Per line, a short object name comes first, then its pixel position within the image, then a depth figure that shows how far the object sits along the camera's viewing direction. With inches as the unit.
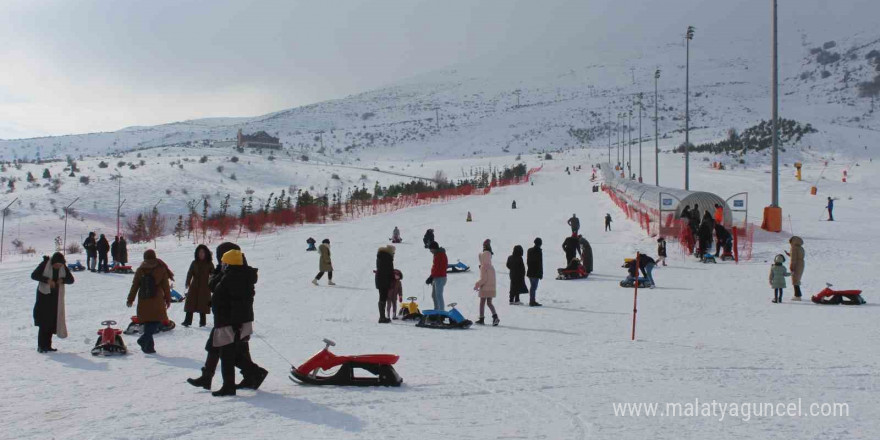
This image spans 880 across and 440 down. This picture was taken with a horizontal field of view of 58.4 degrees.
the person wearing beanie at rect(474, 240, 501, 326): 581.9
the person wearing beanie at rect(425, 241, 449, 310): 614.2
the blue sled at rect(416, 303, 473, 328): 572.7
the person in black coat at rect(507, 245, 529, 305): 665.2
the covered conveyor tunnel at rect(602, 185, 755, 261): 1052.5
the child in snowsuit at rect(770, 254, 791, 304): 675.4
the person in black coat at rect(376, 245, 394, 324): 596.4
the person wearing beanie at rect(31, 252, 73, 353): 457.7
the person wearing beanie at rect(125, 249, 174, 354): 448.8
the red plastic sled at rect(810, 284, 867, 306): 656.4
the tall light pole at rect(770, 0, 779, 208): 1138.2
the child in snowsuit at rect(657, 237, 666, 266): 962.1
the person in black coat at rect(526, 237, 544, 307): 674.2
